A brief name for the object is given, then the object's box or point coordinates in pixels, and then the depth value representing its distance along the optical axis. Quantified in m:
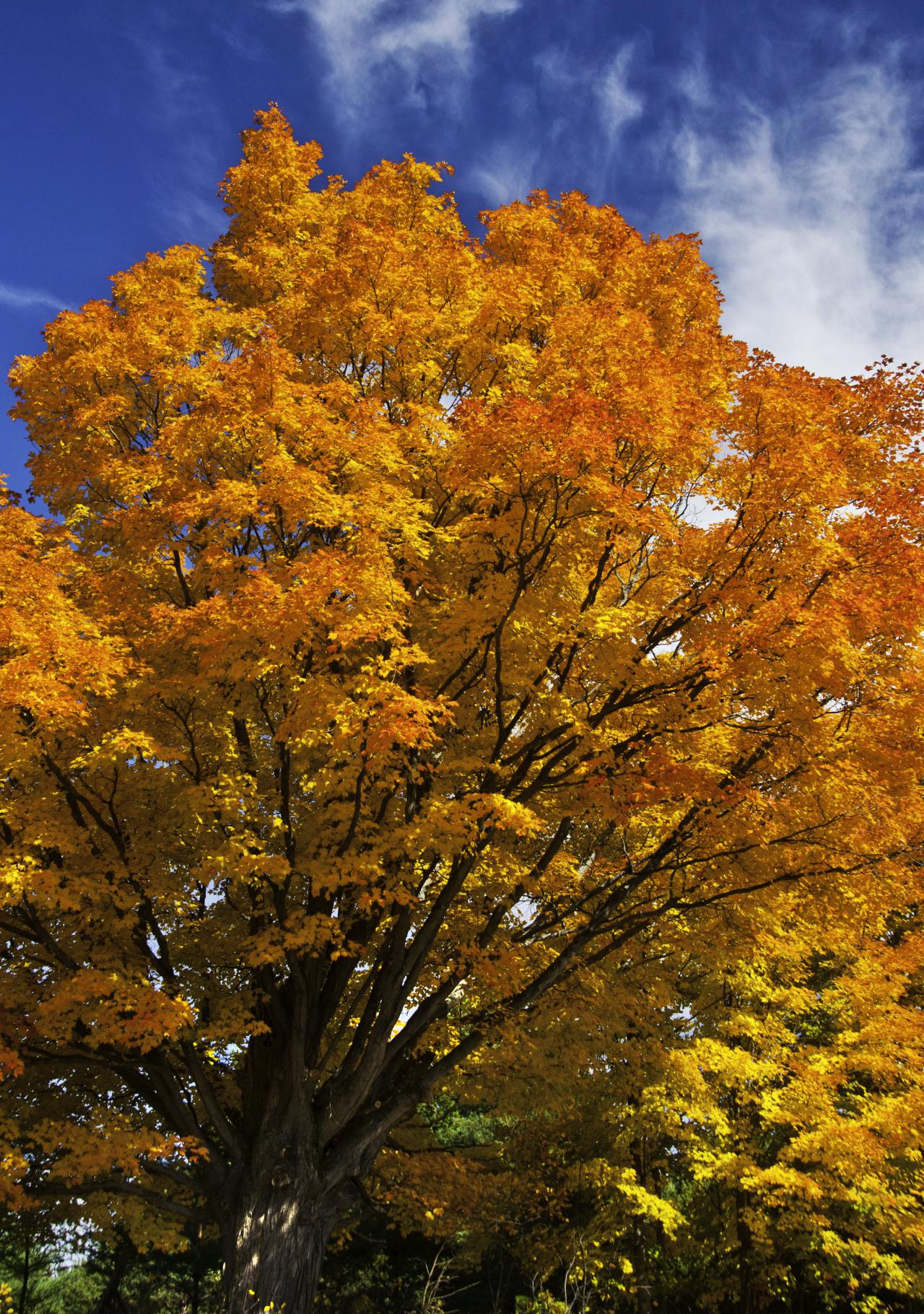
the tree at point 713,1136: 12.62
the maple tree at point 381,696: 8.45
